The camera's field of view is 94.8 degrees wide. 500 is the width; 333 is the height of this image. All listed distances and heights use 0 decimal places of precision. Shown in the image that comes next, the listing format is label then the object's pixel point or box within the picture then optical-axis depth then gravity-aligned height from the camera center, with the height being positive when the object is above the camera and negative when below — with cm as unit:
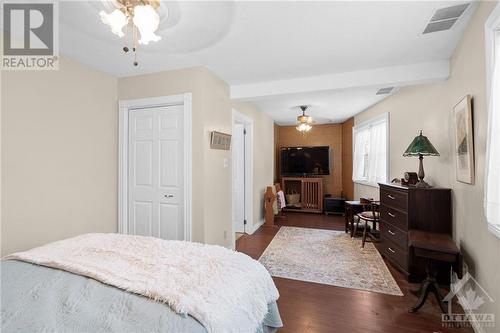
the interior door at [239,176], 439 -20
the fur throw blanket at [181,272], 103 -60
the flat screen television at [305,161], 612 +13
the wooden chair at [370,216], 357 -81
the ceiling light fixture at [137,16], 129 +85
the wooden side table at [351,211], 411 -82
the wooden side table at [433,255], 203 -80
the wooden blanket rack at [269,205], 489 -84
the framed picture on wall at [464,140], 191 +23
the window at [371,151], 427 +31
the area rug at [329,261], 257 -127
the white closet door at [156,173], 289 -9
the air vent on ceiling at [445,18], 173 +119
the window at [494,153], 134 +8
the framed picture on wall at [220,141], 289 +33
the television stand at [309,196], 603 -79
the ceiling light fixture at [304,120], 467 +94
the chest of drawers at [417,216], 249 -56
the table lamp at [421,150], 258 +18
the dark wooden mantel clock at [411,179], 280 -16
